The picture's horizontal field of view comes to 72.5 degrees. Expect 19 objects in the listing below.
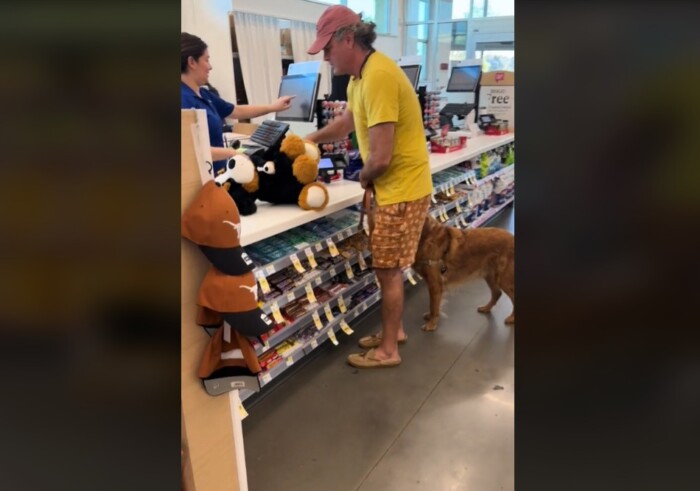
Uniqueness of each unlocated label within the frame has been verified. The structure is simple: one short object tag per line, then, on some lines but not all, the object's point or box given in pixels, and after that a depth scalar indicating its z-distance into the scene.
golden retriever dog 3.35
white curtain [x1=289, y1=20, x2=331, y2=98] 9.78
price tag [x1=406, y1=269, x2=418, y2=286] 3.86
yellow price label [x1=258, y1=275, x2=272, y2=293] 2.33
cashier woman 2.79
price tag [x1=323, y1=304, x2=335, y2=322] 2.96
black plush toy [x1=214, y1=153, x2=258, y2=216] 2.26
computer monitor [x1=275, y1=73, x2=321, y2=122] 3.57
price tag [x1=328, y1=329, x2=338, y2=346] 3.04
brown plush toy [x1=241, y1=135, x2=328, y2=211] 2.54
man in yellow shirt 2.46
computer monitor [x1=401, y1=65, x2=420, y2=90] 5.10
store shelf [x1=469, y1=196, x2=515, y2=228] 5.31
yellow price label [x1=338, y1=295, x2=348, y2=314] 3.10
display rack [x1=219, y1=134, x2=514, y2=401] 2.37
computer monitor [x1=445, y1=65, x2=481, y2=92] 6.60
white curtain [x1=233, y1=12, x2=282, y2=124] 8.82
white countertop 2.20
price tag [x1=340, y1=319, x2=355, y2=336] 3.17
